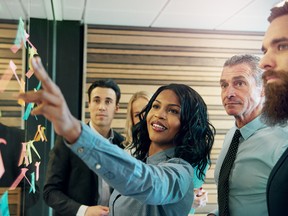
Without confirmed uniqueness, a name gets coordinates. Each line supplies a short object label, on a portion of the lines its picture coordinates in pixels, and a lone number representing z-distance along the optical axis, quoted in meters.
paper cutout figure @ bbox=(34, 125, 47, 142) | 2.44
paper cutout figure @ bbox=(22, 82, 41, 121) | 1.59
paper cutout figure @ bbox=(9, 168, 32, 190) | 1.36
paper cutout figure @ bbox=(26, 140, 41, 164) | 1.80
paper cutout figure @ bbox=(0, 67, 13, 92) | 1.14
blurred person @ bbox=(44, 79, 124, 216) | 2.22
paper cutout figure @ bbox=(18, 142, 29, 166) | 1.48
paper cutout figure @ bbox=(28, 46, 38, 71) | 1.76
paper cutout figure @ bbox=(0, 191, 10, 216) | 1.18
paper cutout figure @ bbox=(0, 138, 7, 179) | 1.13
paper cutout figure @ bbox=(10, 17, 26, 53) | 1.31
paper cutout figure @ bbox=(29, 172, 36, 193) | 1.97
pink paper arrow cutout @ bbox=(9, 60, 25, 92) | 1.26
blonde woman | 3.07
